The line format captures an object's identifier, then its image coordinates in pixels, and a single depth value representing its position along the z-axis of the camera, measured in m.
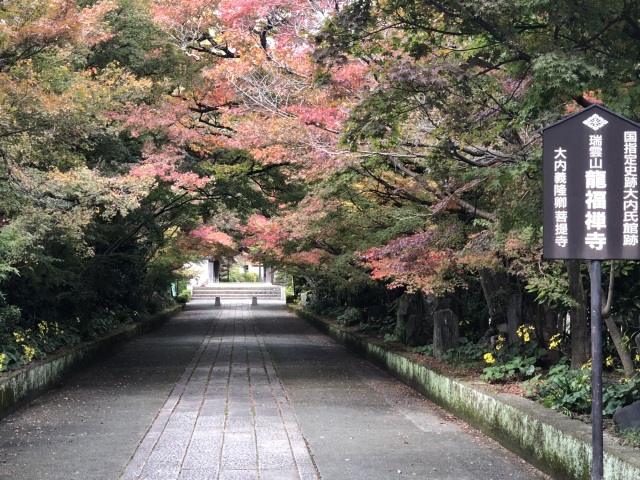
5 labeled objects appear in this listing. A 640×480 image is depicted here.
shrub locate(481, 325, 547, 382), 10.00
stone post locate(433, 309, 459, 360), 12.64
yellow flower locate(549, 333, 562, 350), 10.48
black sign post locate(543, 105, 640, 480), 5.13
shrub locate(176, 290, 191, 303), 45.78
